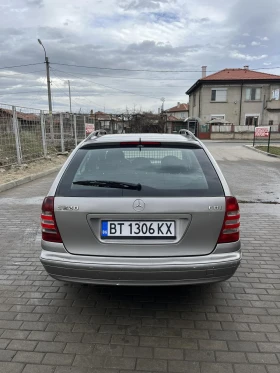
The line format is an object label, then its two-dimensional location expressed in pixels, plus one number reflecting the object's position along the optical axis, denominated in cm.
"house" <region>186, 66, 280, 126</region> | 4106
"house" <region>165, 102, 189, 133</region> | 7406
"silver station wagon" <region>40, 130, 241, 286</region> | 250
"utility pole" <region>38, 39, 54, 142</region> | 2489
